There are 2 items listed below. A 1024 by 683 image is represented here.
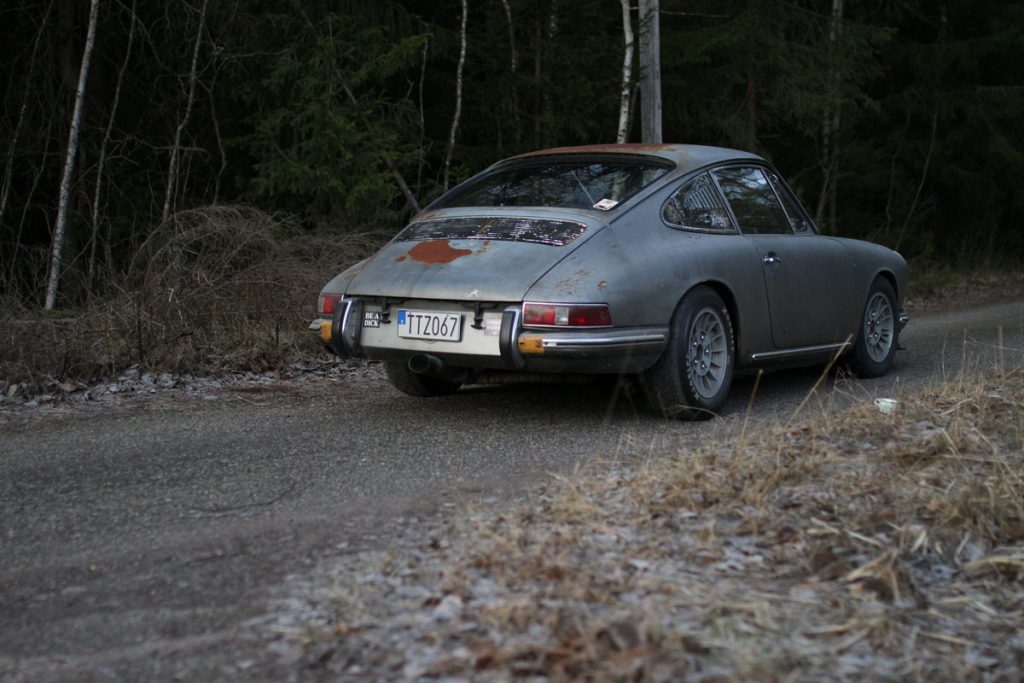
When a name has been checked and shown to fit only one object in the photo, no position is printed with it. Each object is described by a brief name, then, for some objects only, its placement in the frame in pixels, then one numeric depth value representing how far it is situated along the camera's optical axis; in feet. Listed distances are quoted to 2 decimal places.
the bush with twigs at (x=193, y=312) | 26.48
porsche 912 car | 18.76
